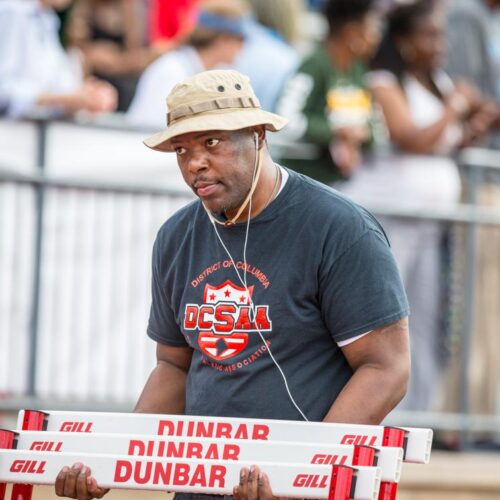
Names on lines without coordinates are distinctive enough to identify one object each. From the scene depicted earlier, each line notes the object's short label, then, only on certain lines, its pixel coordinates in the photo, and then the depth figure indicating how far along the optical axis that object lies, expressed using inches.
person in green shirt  604.7
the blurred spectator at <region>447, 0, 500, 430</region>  651.5
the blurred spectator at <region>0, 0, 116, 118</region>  563.8
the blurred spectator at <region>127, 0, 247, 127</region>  621.6
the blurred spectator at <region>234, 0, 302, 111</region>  634.2
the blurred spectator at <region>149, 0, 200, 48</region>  751.1
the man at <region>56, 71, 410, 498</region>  329.7
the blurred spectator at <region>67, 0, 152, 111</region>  677.3
